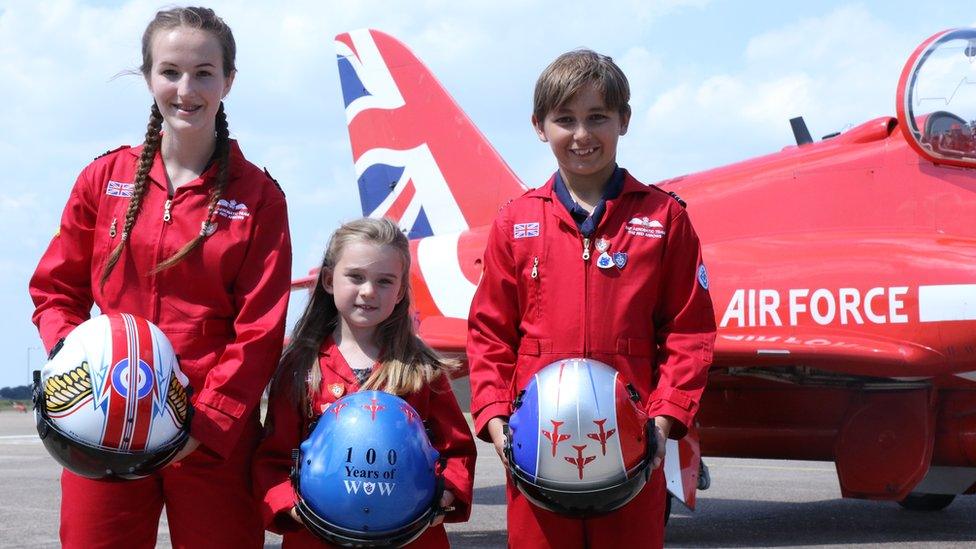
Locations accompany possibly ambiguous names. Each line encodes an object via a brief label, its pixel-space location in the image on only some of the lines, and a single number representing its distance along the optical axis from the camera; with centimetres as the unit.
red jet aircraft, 714
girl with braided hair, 316
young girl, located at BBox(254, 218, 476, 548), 329
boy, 330
